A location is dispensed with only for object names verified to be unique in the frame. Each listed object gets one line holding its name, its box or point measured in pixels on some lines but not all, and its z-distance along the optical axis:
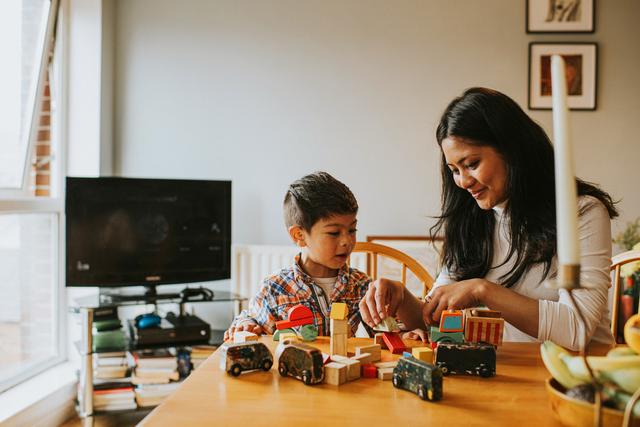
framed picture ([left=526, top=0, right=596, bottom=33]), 2.94
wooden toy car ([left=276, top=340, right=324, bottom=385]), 0.90
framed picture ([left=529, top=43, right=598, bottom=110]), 2.95
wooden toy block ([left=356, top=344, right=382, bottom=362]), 1.01
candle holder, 0.57
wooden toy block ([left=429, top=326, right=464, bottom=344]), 1.03
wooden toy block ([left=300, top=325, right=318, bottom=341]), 1.19
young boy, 1.57
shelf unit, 2.34
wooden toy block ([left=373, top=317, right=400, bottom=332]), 1.18
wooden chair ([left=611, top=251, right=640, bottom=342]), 1.55
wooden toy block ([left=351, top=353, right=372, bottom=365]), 0.95
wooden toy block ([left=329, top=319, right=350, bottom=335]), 1.05
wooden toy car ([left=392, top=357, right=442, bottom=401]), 0.82
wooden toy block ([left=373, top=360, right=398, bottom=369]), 0.95
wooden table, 0.75
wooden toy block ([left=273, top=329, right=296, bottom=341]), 1.18
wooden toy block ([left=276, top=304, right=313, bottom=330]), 1.19
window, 2.61
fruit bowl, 0.64
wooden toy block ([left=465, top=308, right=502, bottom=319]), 1.07
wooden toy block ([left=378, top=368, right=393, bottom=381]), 0.93
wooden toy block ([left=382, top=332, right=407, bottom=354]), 1.11
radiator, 2.92
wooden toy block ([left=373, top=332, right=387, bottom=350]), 1.15
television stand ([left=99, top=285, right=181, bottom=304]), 2.53
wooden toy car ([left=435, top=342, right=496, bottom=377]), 0.95
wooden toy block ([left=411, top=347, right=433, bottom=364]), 1.00
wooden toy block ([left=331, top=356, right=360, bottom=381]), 0.92
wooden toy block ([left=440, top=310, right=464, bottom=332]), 1.03
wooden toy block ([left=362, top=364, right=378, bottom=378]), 0.94
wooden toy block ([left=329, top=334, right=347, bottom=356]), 1.05
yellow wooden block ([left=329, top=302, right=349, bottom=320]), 1.06
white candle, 0.56
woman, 1.18
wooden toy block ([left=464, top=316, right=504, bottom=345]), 1.05
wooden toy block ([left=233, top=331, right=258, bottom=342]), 1.11
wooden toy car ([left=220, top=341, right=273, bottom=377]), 0.95
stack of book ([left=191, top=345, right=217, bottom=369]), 2.66
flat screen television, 2.50
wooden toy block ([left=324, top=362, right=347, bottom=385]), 0.90
